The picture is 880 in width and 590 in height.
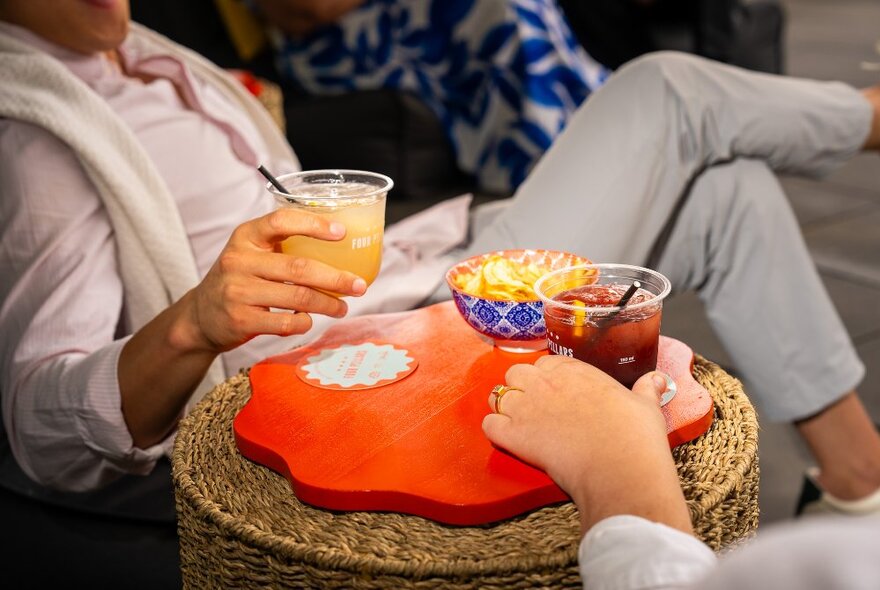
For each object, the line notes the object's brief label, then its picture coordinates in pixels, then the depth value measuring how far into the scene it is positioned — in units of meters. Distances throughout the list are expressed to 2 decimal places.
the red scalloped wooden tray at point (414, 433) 0.85
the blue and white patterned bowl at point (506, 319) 1.07
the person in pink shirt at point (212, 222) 1.19
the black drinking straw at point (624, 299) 0.92
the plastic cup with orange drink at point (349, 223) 1.03
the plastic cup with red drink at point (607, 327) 0.93
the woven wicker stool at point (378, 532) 0.79
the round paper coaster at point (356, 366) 1.06
